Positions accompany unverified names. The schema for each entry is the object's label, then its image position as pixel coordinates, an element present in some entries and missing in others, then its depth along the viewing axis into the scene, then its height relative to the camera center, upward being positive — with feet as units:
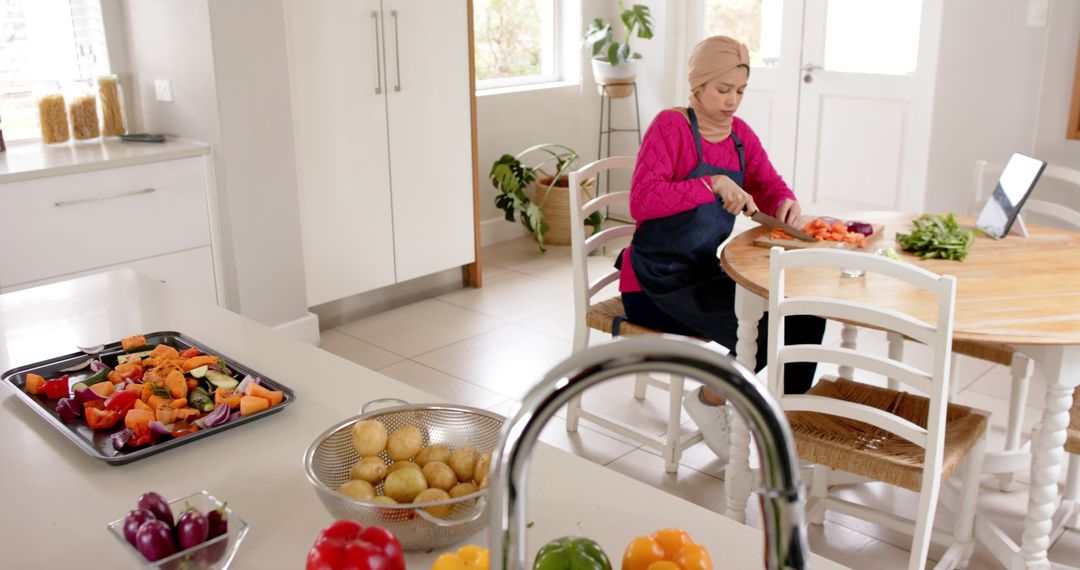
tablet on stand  8.65 -1.47
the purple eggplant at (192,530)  3.40 -1.65
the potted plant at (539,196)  16.88 -2.68
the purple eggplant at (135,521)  3.42 -1.63
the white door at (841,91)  15.88 -0.91
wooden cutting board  8.67 -1.80
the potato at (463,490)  3.69 -1.65
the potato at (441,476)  3.71 -1.61
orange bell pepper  3.10 -1.61
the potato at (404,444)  3.94 -1.58
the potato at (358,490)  3.66 -1.64
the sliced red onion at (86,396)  4.72 -1.65
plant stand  19.16 -1.77
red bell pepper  3.13 -1.60
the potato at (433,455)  3.84 -1.59
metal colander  3.56 -1.65
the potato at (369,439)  3.95 -1.57
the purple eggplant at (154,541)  3.33 -1.65
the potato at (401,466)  3.79 -1.61
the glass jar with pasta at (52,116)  11.39 -0.81
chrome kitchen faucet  2.14 -0.87
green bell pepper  2.90 -1.51
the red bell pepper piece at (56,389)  4.98 -1.71
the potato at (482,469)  3.75 -1.60
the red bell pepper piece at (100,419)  4.58 -1.71
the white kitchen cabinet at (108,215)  10.11 -1.81
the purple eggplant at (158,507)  3.47 -1.60
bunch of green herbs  8.38 -1.74
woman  9.03 -1.59
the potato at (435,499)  3.58 -1.65
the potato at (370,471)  3.80 -1.63
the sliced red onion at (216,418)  4.64 -1.74
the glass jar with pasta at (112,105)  11.82 -0.72
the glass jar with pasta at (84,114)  11.65 -0.80
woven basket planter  17.21 -2.88
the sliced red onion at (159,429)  4.50 -1.73
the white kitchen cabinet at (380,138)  12.51 -1.29
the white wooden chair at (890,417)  6.40 -2.84
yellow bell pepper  3.01 -1.57
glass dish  3.35 -1.72
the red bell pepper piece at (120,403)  4.64 -1.66
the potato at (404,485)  3.66 -1.62
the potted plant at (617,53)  17.61 -0.26
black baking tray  4.42 -1.74
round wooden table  6.81 -1.93
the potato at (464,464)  3.78 -1.59
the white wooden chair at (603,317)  9.49 -2.72
